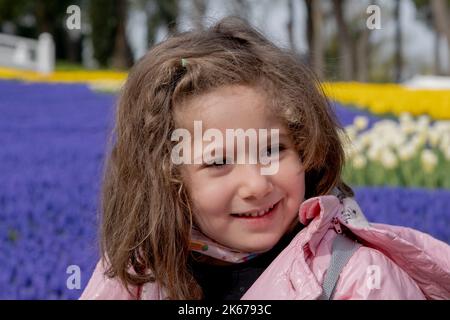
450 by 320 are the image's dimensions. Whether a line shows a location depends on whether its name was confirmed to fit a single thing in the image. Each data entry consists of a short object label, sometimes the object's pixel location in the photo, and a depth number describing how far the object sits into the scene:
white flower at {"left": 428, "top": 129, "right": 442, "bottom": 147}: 5.18
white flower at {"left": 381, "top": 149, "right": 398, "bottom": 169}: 4.67
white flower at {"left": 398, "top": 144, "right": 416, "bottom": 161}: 4.68
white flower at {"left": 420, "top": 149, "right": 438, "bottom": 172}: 4.60
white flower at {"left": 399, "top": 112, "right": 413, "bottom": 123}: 5.53
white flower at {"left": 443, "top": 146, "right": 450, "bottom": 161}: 4.71
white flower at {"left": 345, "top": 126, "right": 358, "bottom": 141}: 5.41
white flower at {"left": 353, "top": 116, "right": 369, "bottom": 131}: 5.52
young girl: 1.44
